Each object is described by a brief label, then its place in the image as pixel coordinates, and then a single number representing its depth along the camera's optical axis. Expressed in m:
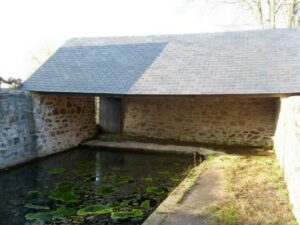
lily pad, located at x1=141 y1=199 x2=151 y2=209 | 5.19
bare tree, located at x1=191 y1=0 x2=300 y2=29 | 15.04
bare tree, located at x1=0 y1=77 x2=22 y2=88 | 8.58
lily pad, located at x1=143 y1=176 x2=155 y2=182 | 6.75
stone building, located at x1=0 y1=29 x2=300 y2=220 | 7.90
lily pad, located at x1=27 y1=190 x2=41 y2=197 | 5.81
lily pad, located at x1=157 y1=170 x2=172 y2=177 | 7.15
